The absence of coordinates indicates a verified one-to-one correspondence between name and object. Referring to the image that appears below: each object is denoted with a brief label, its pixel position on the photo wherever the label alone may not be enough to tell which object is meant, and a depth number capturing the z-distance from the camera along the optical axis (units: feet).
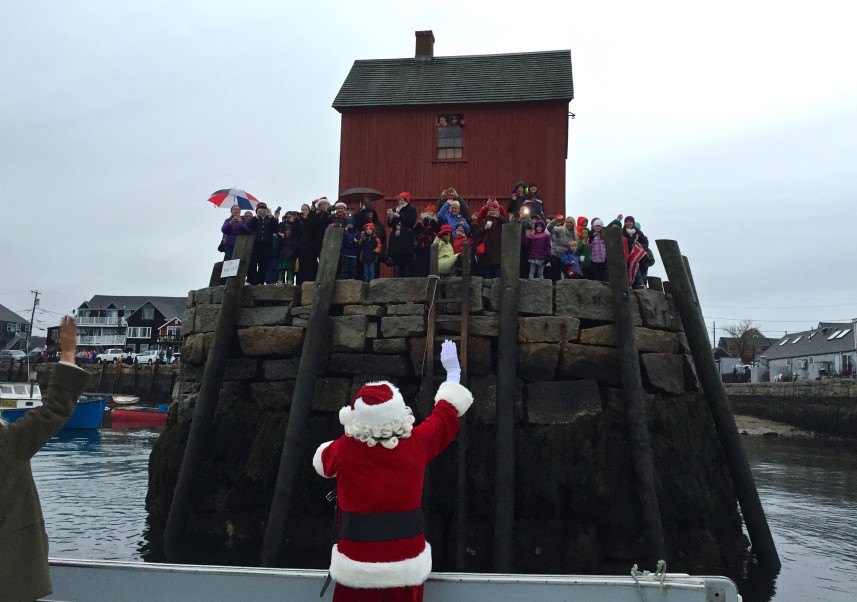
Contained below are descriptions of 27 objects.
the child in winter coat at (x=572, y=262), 32.42
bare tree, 271.08
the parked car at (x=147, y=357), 174.91
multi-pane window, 46.85
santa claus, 12.37
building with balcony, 240.53
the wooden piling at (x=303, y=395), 24.95
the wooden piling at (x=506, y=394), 24.14
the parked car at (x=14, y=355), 197.46
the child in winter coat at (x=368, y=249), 31.94
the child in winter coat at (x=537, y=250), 31.19
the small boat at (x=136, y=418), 113.50
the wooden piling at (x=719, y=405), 27.71
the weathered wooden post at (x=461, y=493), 24.82
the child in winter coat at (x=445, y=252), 29.89
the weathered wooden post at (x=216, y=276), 33.09
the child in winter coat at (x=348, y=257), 31.96
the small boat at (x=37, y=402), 94.12
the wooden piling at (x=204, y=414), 27.73
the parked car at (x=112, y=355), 188.75
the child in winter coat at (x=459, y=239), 31.58
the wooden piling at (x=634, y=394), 24.38
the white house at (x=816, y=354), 172.55
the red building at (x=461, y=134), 45.68
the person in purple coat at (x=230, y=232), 34.58
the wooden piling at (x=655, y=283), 31.24
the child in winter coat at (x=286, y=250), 33.86
